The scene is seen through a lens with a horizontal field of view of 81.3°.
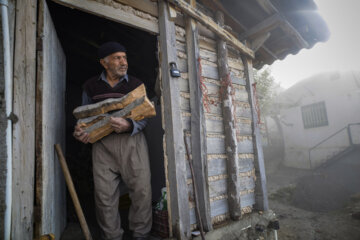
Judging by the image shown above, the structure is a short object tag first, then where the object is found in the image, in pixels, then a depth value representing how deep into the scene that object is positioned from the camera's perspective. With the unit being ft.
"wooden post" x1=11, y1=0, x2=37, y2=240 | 5.78
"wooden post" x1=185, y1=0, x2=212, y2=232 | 9.53
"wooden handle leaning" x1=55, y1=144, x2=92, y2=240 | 7.25
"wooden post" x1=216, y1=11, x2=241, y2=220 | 10.90
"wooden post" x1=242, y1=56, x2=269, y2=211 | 12.67
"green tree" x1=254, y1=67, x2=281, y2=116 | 62.59
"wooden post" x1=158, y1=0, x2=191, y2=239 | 8.70
